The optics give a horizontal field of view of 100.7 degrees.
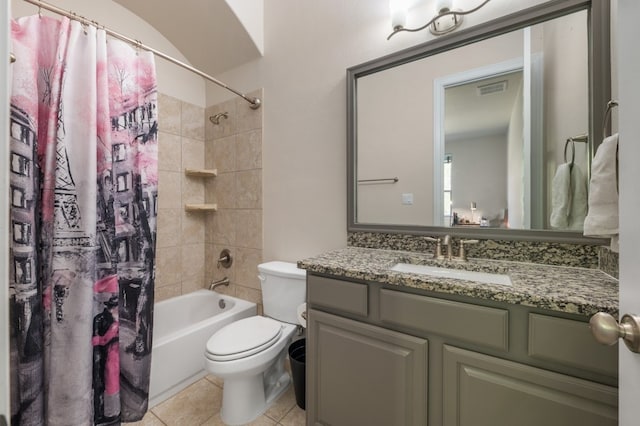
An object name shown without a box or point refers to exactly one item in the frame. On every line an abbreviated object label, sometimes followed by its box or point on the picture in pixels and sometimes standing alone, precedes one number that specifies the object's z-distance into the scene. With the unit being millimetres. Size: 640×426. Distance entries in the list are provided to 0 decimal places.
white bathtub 1548
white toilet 1317
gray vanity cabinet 736
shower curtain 968
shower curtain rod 1057
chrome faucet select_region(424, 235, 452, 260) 1270
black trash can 1483
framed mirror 1087
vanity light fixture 1257
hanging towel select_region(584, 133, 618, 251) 802
